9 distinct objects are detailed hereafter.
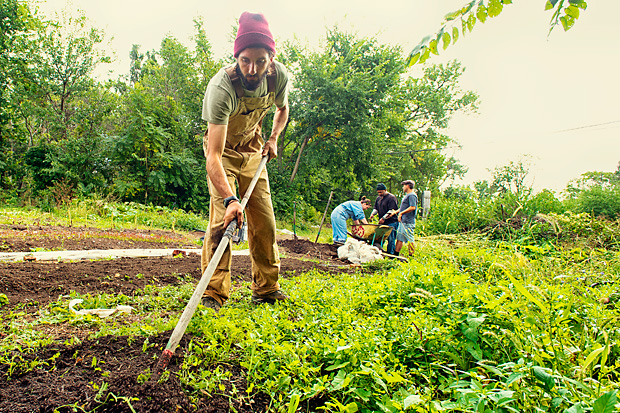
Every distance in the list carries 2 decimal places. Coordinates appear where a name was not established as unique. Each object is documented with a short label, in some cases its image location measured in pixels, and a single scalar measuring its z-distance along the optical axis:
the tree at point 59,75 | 12.39
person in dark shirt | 8.90
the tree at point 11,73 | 12.87
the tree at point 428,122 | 25.72
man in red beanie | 2.50
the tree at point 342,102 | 17.17
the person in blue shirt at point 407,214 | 7.98
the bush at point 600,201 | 8.06
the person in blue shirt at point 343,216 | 9.78
